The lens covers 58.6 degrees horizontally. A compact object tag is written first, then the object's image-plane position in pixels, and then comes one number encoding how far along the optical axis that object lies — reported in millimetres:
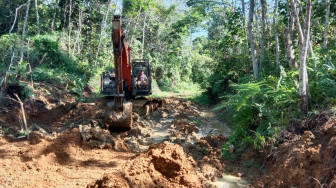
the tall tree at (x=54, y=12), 22016
